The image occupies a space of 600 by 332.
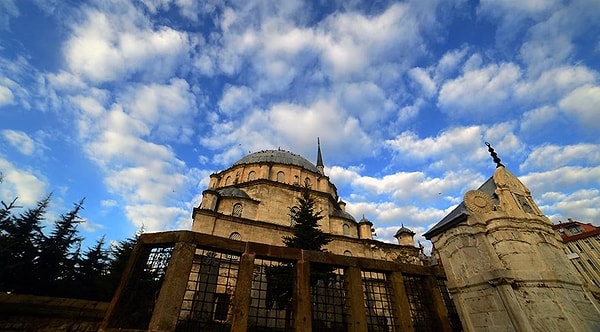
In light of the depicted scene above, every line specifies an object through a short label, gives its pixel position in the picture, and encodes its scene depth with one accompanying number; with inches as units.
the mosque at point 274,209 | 768.3
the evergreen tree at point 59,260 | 588.7
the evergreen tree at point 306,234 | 580.1
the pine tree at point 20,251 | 526.6
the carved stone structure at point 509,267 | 197.2
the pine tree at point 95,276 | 616.7
